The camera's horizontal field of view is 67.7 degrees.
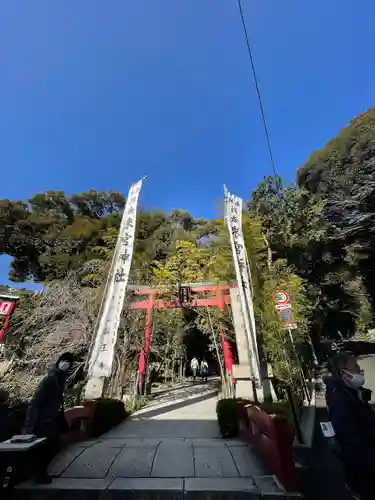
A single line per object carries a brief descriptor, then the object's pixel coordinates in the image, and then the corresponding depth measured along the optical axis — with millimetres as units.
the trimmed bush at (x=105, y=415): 4852
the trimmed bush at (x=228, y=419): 4805
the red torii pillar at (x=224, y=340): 8664
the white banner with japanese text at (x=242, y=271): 5543
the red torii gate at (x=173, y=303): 8914
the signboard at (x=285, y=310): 5523
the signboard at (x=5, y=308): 6055
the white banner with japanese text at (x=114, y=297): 5570
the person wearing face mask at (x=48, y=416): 2799
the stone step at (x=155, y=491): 2643
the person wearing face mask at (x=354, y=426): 1764
